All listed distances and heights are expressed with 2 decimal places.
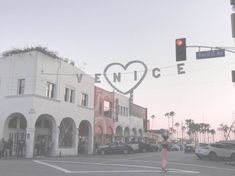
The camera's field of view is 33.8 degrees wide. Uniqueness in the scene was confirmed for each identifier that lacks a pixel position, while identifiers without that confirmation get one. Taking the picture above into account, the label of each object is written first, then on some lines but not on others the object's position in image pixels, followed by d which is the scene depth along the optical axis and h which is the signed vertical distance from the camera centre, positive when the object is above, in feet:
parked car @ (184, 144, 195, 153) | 168.66 -0.17
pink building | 164.14 +14.06
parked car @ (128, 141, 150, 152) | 152.15 +0.78
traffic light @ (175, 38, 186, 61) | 63.72 +16.31
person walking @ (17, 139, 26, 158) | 111.55 -0.12
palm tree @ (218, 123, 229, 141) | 502.95 +26.97
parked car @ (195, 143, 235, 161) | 105.29 -0.58
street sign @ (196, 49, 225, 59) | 68.23 +16.74
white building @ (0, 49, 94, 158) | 114.62 +13.62
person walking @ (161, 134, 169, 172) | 59.50 -0.41
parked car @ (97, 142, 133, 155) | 146.72 -0.18
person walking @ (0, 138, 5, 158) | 99.60 -0.29
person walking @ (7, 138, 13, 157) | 108.76 +0.13
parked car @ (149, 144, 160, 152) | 167.78 +0.09
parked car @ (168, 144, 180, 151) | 225.64 +0.80
